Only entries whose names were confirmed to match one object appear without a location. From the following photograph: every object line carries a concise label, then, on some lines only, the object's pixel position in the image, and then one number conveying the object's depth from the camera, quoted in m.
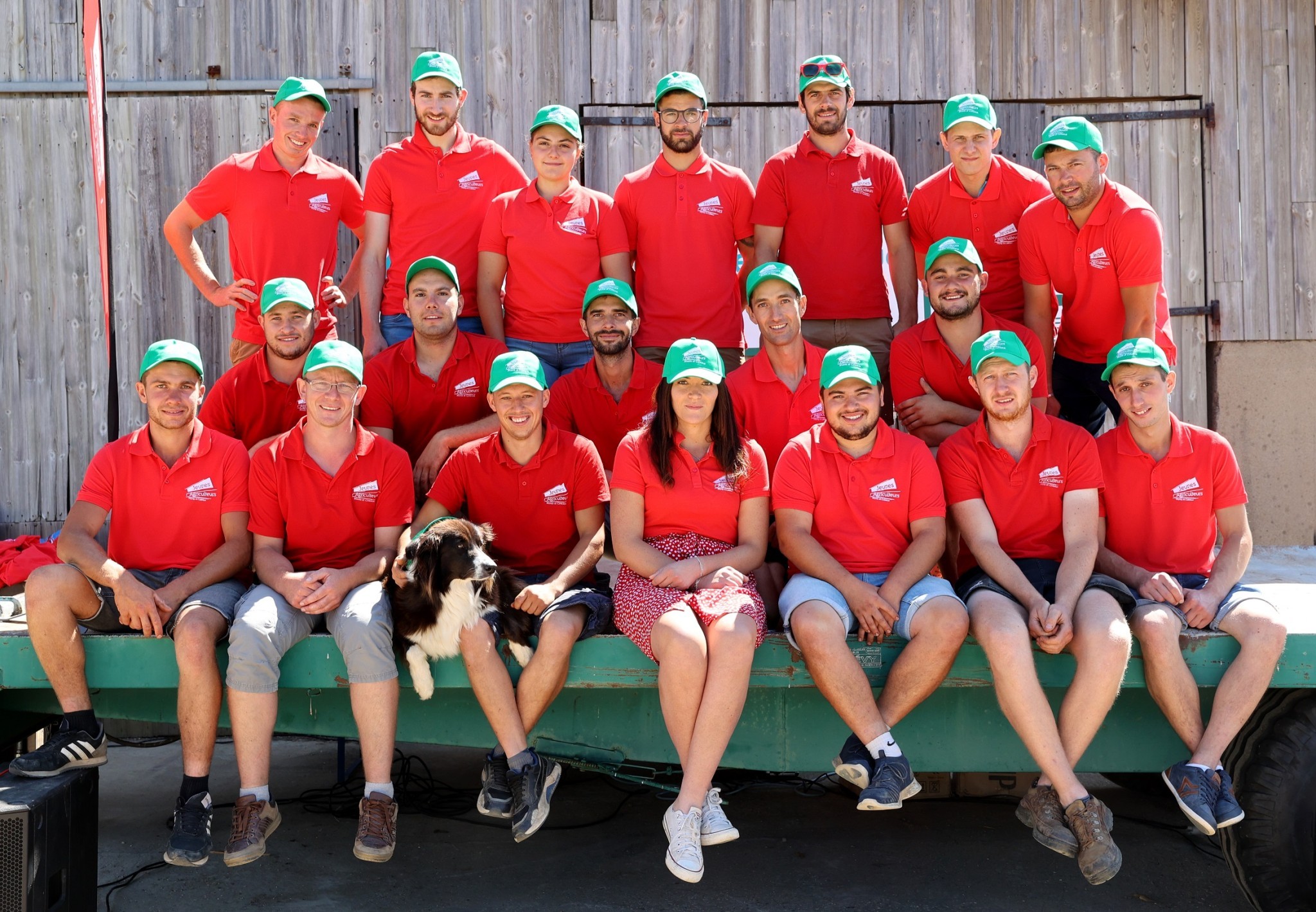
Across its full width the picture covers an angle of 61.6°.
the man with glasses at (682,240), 5.17
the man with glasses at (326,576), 3.77
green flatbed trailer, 3.79
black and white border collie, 3.79
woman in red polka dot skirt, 3.68
